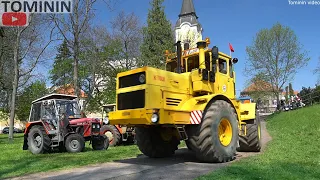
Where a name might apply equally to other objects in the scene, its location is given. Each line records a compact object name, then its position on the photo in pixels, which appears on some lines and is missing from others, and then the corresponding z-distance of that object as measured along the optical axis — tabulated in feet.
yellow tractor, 20.44
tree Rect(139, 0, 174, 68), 93.46
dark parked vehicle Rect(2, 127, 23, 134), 154.28
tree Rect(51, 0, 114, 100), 60.88
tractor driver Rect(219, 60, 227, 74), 25.16
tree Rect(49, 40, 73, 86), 106.83
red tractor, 33.12
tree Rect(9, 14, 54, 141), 61.87
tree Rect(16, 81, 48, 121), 114.35
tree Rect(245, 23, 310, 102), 93.96
